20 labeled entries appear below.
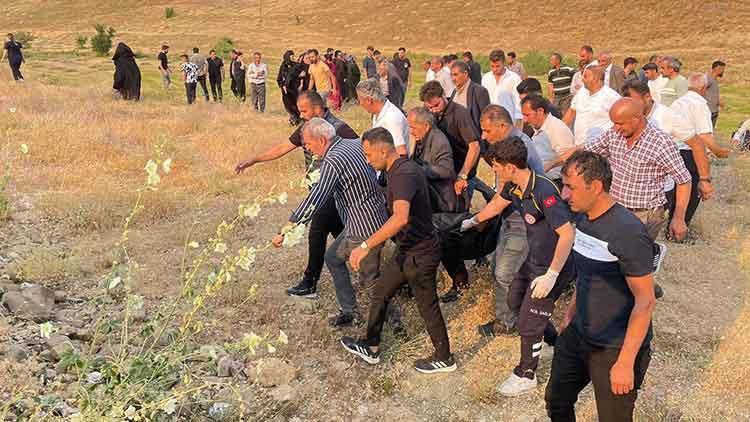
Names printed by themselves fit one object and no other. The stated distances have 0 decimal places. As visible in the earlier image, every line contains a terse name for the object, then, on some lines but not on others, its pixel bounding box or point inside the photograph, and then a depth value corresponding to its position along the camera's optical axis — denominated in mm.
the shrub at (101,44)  37938
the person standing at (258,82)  14547
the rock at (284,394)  3979
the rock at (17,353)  4051
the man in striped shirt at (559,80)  10430
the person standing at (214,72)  16891
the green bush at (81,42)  42838
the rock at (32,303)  4738
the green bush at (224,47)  38947
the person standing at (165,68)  17594
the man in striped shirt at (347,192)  4227
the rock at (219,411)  3682
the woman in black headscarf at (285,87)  13266
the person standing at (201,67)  16531
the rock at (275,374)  4141
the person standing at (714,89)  9602
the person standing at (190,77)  16188
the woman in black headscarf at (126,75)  15797
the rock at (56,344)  4093
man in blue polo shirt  3465
